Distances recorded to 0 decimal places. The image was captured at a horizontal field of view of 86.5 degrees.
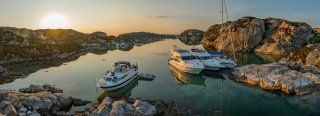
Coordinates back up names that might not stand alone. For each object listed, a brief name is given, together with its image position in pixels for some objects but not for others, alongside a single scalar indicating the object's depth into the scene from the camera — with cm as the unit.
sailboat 4030
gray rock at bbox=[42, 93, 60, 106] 2338
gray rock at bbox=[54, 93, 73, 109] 2423
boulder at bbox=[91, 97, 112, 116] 1988
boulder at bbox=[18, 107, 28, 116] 2009
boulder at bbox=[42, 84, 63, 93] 2828
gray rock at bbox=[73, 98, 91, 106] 2548
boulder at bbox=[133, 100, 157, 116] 2037
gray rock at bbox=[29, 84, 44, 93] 2669
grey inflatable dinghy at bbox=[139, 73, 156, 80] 3801
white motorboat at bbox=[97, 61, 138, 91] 2881
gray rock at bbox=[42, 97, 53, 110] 2241
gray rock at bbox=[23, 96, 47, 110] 2157
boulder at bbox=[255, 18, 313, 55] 6841
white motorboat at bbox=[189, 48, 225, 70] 4010
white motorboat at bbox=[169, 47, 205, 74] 3839
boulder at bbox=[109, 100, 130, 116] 1951
